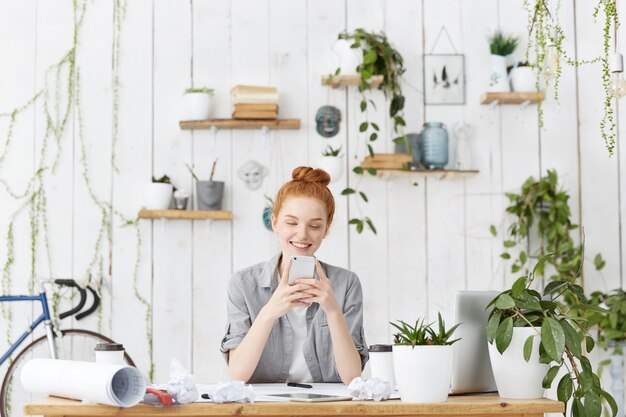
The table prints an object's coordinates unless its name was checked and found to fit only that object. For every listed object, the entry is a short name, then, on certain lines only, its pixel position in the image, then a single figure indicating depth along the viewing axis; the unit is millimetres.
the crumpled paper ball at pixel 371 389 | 1813
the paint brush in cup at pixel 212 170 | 4023
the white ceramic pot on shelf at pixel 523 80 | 4078
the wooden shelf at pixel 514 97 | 4027
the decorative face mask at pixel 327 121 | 4074
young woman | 2457
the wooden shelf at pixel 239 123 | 3957
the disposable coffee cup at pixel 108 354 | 1945
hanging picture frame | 4152
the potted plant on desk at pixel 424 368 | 1766
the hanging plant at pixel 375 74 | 3959
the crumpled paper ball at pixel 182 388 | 1734
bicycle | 3803
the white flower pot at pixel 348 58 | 3984
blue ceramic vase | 4016
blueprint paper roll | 1655
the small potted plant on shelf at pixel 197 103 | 3957
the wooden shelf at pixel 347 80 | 3971
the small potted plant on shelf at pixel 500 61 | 4074
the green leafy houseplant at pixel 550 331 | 1806
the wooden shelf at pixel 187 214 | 3883
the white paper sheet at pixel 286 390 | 1882
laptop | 1957
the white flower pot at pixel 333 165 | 3975
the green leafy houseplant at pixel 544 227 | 3994
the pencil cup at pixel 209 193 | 3936
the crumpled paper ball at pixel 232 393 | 1752
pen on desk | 2253
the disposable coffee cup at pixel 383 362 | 2033
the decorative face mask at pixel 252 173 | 4043
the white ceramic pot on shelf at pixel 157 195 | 3904
